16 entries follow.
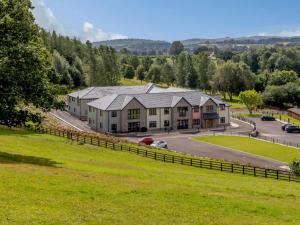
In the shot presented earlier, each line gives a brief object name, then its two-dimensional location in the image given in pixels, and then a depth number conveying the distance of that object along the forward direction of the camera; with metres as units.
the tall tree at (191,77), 161.38
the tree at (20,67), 32.44
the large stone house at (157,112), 91.00
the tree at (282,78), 151.64
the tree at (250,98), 118.94
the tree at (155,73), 186.93
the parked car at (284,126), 92.42
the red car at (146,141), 73.04
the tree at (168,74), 180.75
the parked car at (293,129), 90.31
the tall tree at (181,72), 165.75
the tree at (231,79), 149.12
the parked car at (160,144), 70.56
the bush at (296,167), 46.35
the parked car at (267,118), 107.00
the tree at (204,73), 160.25
